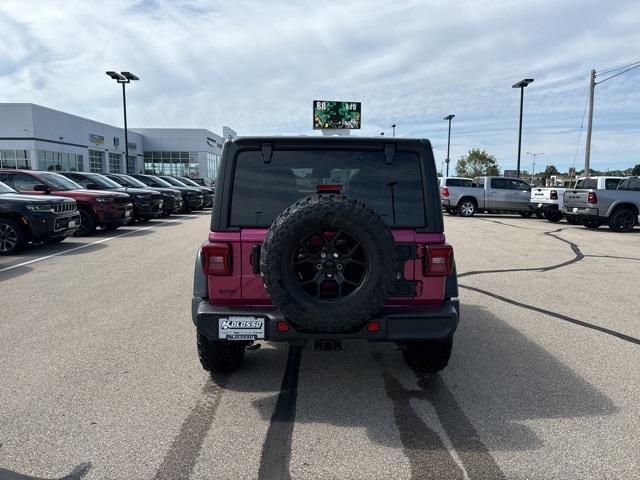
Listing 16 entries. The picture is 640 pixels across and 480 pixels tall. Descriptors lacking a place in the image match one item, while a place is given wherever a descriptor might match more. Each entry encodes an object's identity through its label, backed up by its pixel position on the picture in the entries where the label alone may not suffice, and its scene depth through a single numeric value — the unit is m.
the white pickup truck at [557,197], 16.84
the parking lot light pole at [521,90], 29.02
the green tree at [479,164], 69.62
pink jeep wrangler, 3.12
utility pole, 26.31
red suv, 12.44
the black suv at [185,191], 22.89
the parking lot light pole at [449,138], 43.78
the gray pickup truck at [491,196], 22.43
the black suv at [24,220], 10.06
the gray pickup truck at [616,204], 16.38
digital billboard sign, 53.47
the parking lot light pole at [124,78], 31.52
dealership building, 43.69
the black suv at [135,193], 15.66
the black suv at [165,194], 19.30
